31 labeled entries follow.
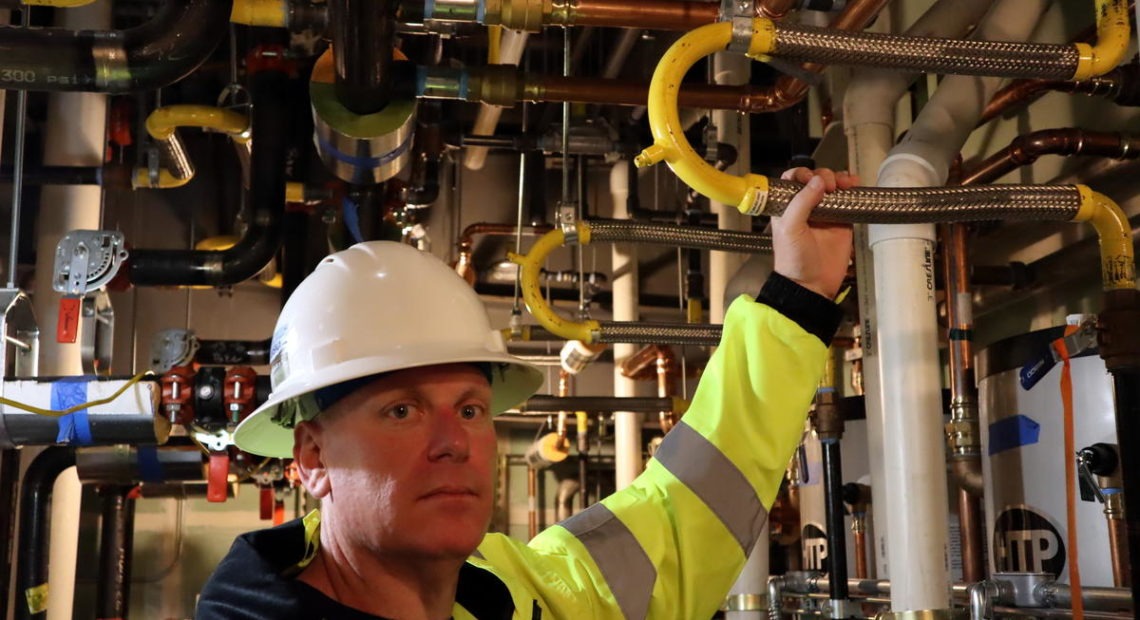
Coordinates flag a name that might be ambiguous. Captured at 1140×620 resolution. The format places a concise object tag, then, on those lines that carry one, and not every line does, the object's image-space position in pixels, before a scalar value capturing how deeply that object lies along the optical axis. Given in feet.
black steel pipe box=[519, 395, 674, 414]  11.99
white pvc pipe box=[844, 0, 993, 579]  7.22
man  3.51
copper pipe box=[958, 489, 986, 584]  8.18
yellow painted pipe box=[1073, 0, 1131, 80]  4.37
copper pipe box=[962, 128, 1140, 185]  7.78
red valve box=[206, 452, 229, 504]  8.29
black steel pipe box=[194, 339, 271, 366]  11.91
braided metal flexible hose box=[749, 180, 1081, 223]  4.05
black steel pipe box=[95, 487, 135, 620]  17.57
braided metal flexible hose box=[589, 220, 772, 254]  6.80
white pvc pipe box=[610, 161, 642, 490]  14.84
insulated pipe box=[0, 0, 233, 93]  6.32
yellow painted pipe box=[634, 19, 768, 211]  4.09
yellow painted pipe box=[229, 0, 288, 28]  6.43
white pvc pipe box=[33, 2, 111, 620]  10.84
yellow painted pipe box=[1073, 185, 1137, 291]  4.46
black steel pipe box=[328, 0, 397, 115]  6.05
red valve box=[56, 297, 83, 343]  7.52
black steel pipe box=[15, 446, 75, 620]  10.25
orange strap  4.16
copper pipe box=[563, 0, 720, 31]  6.11
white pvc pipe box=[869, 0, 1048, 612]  5.60
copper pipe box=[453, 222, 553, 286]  14.58
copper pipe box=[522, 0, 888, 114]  6.33
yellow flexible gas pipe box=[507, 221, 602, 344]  7.18
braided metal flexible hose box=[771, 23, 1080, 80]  4.17
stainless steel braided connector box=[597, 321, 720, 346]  7.52
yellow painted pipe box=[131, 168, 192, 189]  10.39
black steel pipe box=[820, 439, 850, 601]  7.43
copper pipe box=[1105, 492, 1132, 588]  5.96
